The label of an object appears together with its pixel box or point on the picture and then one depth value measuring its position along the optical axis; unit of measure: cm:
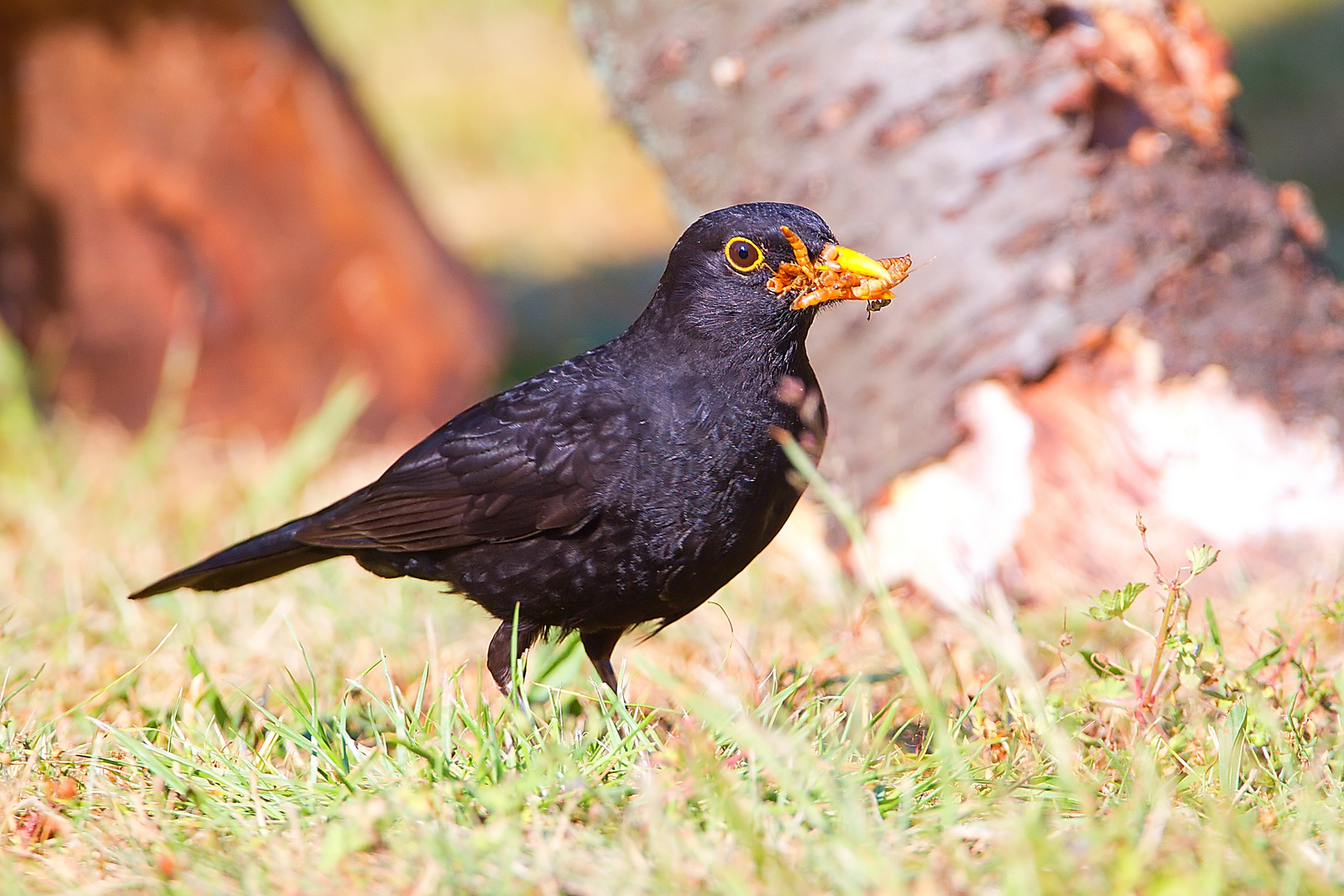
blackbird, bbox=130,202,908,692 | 491
